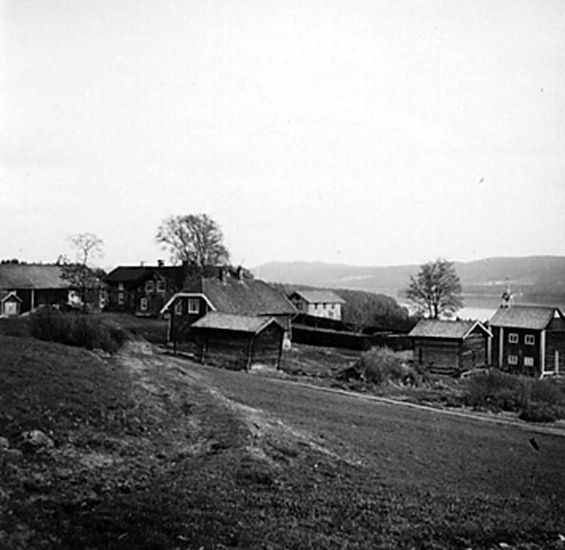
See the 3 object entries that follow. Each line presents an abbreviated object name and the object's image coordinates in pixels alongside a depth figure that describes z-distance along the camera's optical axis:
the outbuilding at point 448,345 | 45.09
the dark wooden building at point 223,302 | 48.22
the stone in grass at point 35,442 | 12.45
